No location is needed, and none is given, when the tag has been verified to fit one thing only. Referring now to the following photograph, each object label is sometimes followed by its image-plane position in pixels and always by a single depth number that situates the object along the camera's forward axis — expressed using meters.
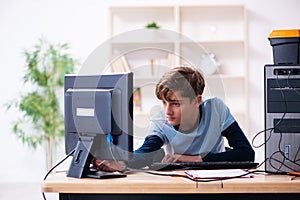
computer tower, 2.24
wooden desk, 2.00
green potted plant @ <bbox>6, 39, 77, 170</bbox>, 5.10
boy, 2.44
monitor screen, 2.16
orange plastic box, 2.29
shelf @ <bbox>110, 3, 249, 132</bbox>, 5.23
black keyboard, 2.33
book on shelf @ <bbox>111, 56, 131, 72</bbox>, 5.14
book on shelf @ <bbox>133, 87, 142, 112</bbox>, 5.22
